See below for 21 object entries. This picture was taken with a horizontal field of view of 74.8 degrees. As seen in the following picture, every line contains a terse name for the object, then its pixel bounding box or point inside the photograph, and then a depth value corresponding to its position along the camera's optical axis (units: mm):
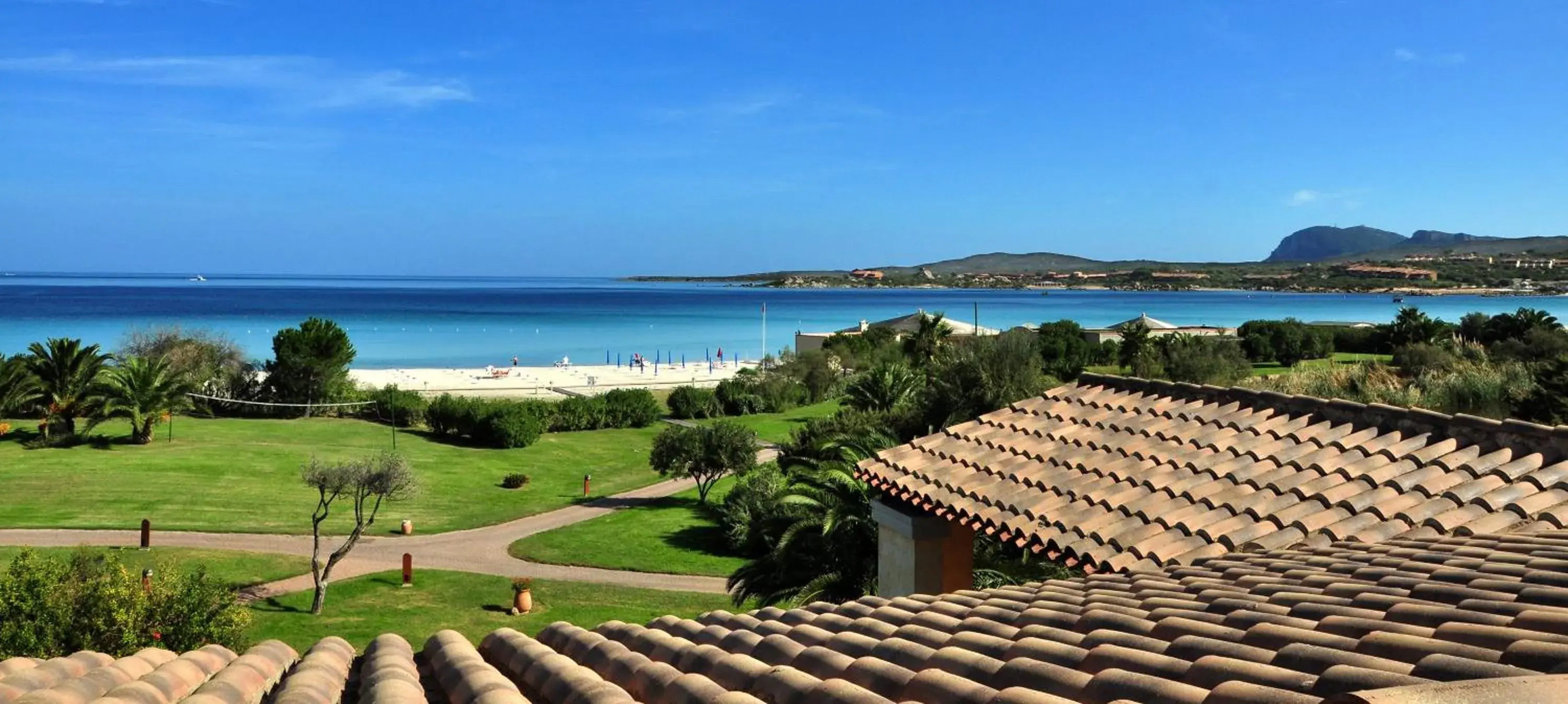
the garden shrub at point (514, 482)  33684
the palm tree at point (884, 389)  38594
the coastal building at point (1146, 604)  2951
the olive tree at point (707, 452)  31656
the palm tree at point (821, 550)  13680
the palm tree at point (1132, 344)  53625
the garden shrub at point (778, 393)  54875
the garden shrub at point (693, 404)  53031
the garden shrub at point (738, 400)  54156
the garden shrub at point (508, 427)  41719
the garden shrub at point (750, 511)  25125
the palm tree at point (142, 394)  34750
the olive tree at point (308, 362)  46875
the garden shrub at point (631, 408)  49188
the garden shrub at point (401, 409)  46938
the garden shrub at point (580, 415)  47500
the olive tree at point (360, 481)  20625
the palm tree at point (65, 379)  34625
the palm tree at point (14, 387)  34594
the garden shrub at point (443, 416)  43969
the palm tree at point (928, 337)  60219
